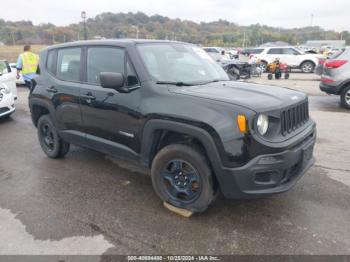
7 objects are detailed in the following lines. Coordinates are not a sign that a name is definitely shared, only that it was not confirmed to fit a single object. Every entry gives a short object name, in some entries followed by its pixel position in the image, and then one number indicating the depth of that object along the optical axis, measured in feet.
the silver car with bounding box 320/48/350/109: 27.32
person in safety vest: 30.12
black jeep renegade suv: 9.19
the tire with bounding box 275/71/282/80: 53.25
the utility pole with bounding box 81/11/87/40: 72.27
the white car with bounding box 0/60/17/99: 26.07
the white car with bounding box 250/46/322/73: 65.68
